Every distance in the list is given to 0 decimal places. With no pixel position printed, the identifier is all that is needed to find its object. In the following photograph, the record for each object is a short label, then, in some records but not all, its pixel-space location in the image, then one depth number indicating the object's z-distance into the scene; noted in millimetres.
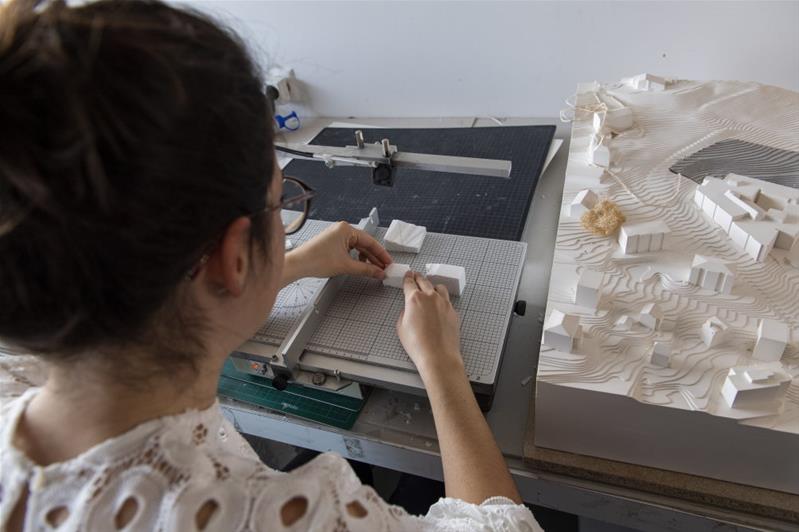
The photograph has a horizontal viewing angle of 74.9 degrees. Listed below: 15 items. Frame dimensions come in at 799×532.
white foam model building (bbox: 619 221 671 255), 991
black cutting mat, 1390
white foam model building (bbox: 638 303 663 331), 872
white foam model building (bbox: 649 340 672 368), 807
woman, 421
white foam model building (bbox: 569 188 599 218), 1094
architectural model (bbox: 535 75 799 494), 774
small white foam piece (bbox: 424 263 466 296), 1042
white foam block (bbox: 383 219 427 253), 1180
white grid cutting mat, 968
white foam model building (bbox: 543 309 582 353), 839
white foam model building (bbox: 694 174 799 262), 969
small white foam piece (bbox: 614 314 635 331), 878
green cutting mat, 1025
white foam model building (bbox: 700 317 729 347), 831
